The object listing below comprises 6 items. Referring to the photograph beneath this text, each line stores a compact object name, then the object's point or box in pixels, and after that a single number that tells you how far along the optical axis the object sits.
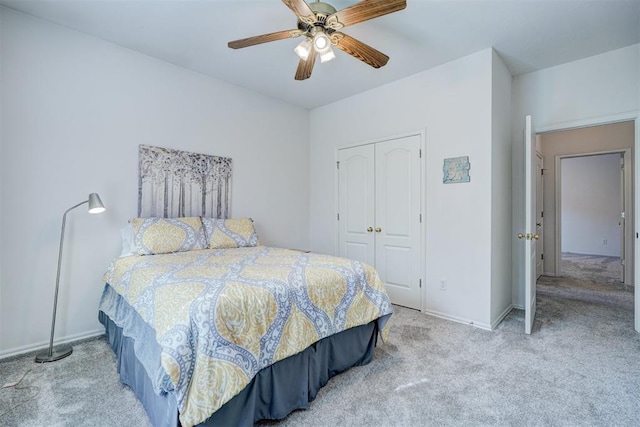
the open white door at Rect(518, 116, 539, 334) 2.69
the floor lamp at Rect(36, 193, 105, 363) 2.25
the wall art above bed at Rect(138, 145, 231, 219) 2.96
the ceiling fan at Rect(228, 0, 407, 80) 1.78
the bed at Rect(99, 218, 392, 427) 1.32
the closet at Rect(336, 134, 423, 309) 3.44
